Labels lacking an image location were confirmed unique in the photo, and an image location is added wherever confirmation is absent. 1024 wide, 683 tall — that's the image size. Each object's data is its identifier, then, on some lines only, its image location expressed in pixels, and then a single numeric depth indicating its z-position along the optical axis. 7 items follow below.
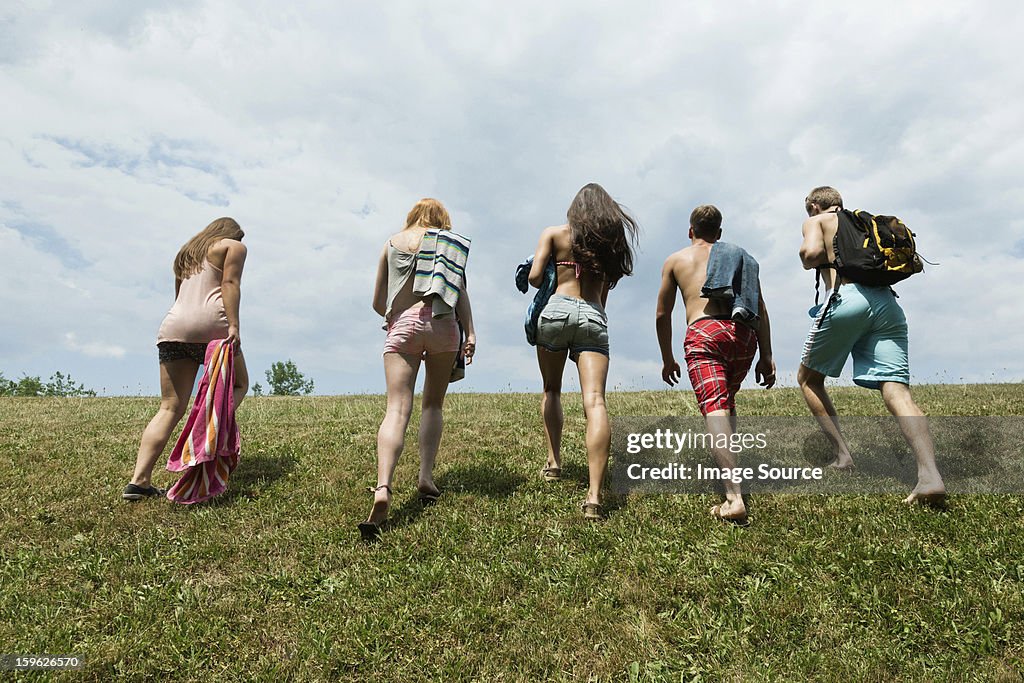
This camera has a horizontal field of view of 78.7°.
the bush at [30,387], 52.84
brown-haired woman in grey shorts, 5.86
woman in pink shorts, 5.66
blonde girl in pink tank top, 6.65
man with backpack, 5.82
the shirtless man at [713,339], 5.46
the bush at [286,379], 76.88
